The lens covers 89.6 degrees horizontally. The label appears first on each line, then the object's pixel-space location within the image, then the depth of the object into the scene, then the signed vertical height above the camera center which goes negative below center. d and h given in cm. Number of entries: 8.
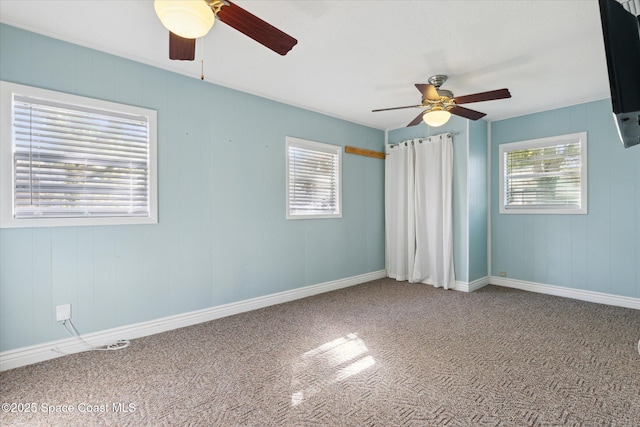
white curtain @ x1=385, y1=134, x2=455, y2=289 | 466 +6
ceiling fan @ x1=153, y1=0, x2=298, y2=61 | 151 +102
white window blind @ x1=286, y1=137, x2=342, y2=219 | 421 +51
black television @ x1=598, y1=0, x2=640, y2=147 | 125 +62
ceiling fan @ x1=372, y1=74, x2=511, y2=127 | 293 +111
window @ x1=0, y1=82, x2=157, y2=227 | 242 +48
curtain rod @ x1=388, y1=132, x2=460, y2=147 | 460 +117
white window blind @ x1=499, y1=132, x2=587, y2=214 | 418 +53
